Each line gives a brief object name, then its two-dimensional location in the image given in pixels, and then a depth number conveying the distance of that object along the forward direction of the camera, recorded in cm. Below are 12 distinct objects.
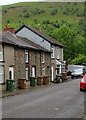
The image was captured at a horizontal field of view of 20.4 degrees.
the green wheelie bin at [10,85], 2084
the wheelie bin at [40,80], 2717
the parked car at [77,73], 4082
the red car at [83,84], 1840
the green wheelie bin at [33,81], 2605
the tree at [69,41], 6519
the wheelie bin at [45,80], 2869
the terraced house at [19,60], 2138
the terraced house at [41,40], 3456
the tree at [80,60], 5778
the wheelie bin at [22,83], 2328
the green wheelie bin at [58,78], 3351
